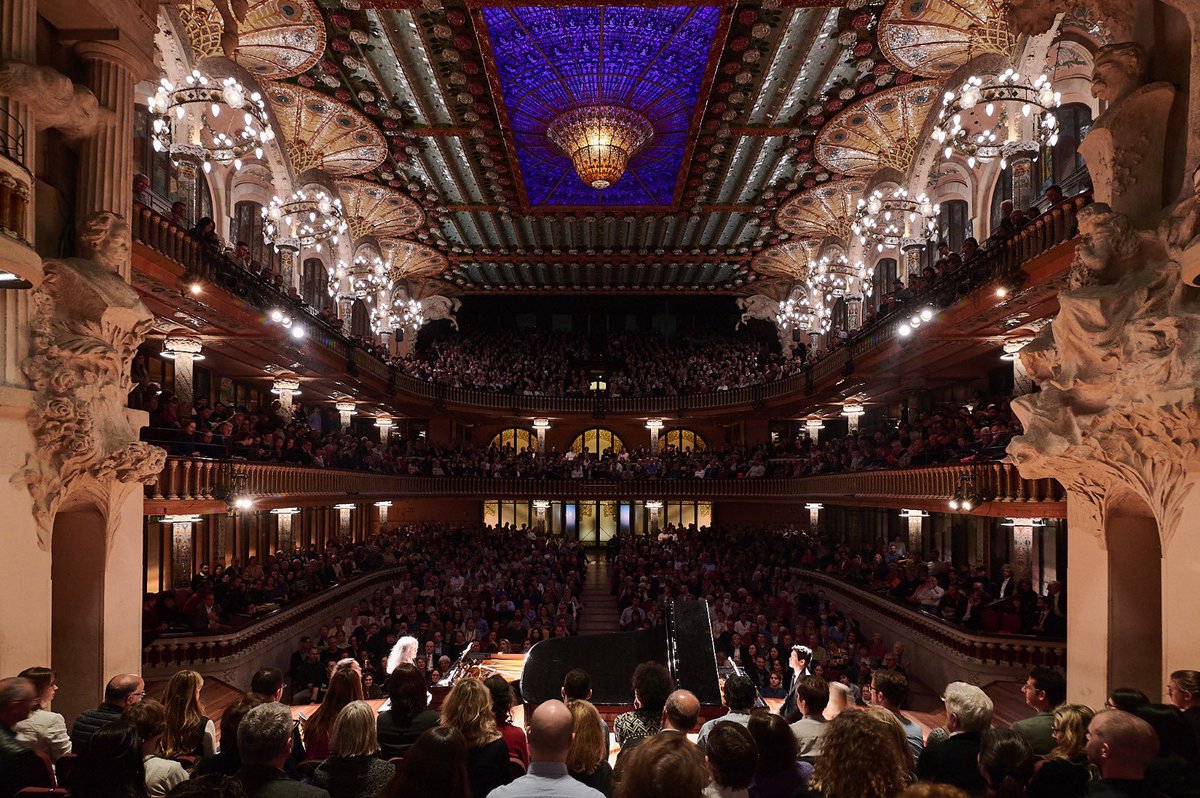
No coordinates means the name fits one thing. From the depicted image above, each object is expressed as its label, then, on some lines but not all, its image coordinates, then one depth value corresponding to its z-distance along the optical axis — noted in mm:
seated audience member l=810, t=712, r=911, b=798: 2975
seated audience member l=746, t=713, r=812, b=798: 3525
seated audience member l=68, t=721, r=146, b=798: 3205
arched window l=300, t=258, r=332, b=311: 23078
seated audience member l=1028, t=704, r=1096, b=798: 3463
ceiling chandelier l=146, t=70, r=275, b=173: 9945
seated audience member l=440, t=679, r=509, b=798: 3857
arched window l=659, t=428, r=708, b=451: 36906
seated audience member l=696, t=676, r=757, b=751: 4633
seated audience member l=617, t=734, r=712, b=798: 2424
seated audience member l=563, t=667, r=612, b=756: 4617
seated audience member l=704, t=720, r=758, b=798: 3107
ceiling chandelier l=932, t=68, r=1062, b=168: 10219
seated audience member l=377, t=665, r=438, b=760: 4402
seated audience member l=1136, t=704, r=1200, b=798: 3693
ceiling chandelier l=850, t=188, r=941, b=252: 14398
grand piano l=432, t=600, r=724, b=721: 5969
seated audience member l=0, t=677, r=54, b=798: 3801
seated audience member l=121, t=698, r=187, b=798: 3806
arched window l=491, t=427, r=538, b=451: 36969
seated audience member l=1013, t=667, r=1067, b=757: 4598
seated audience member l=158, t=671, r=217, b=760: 4398
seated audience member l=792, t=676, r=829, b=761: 4379
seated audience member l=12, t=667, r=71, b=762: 4480
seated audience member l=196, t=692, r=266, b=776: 3959
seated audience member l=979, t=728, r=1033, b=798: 3562
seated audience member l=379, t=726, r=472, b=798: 2867
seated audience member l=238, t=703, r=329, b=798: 3164
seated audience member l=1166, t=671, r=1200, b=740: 4613
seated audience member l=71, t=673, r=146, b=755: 4453
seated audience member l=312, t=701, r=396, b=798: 3602
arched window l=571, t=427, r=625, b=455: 37188
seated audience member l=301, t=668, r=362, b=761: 4398
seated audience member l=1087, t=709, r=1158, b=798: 3311
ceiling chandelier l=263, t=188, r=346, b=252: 14391
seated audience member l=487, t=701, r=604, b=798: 2992
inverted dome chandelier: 15984
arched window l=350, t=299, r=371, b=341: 26734
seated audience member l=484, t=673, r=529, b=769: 4520
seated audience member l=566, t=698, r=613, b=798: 3838
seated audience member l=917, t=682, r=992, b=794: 3955
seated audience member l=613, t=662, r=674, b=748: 4367
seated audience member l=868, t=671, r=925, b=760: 4695
